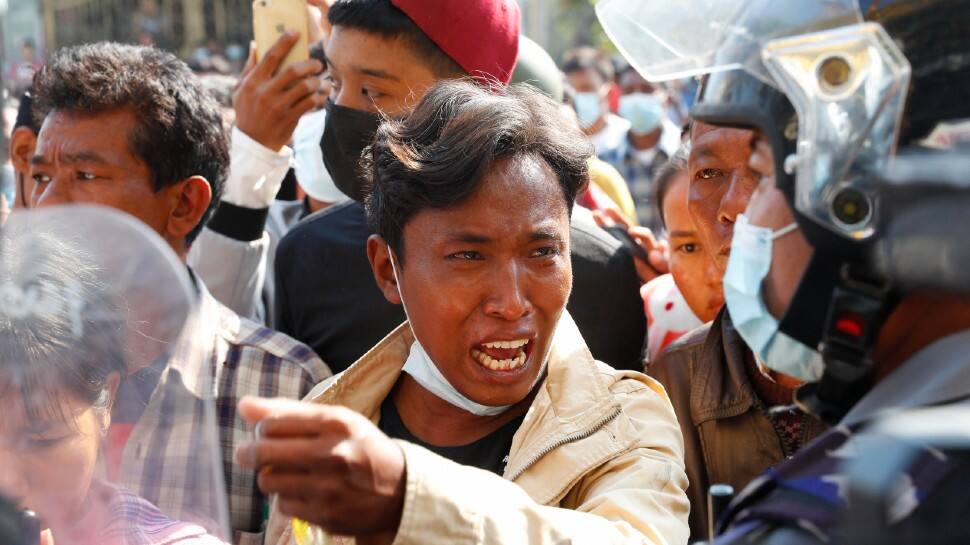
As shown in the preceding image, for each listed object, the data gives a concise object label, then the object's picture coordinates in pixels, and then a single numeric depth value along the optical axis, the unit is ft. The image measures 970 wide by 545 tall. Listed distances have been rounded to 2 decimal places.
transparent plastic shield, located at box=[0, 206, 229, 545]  5.00
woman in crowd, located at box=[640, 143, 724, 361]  7.19
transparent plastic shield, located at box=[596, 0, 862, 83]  5.00
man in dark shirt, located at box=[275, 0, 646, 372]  6.79
